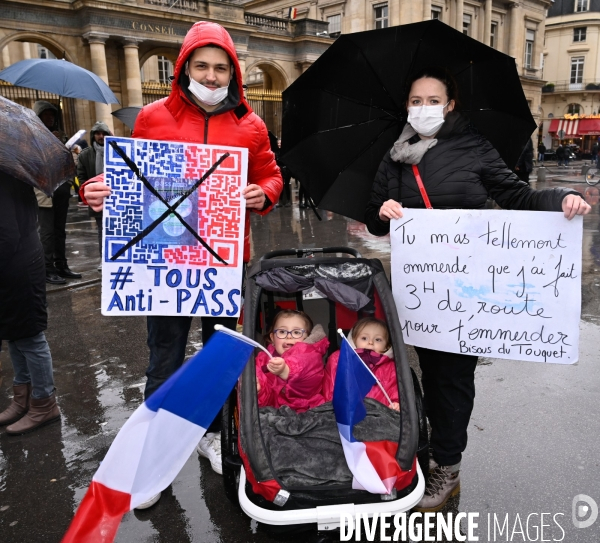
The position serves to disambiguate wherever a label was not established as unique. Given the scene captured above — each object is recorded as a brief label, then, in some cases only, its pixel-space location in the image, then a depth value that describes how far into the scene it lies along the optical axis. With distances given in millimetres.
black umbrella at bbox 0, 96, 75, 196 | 2879
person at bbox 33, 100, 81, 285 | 6211
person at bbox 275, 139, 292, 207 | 16047
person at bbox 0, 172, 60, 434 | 3076
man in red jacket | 2654
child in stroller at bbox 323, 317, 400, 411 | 2598
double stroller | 2043
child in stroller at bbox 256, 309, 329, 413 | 2607
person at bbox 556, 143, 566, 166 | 39812
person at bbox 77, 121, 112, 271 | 7809
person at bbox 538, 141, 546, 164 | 43812
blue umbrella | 7224
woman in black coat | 2486
